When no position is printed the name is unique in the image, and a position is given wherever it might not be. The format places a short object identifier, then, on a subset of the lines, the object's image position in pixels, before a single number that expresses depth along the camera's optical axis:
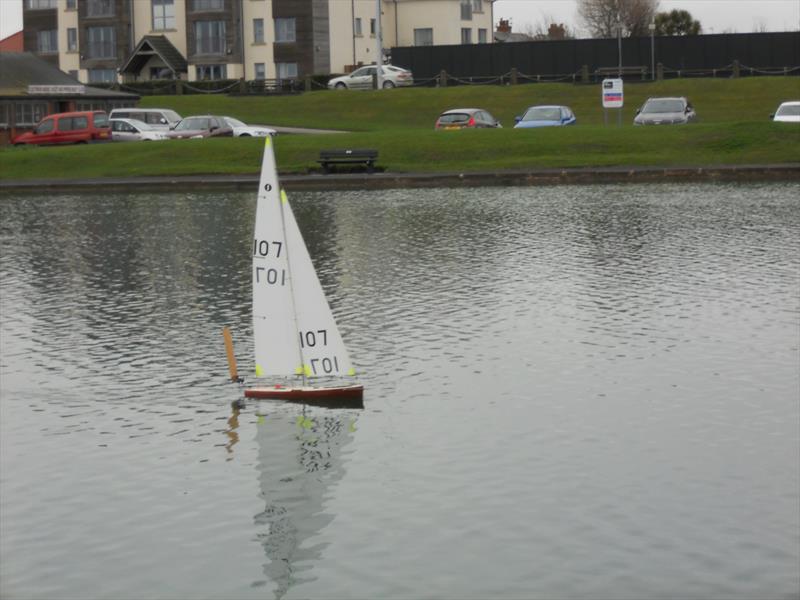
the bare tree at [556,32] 137.25
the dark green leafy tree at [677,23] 125.25
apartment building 96.19
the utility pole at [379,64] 78.06
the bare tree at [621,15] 135.00
